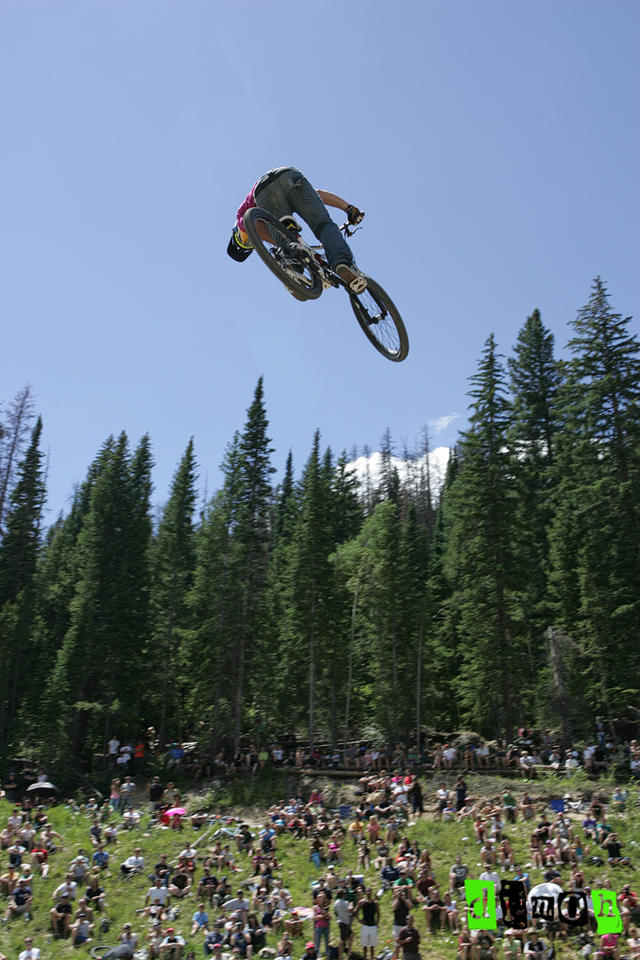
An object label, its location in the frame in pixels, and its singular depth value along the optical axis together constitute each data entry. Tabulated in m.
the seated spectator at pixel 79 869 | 16.83
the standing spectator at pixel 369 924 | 13.09
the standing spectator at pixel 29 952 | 13.70
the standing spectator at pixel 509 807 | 18.30
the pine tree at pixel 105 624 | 34.18
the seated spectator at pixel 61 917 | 15.08
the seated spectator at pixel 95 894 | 15.88
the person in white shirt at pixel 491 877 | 14.31
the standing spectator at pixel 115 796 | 22.74
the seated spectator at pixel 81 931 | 14.73
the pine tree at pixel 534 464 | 31.45
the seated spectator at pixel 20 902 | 15.77
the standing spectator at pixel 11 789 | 27.00
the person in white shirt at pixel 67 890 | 15.94
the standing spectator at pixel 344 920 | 13.30
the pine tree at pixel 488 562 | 28.55
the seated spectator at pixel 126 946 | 13.78
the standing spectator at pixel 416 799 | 19.94
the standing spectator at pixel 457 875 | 14.84
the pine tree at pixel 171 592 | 37.84
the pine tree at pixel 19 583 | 35.94
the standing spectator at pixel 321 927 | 13.16
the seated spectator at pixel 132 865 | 17.78
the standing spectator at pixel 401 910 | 13.04
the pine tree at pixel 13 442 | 41.72
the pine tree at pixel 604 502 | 25.47
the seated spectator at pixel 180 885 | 16.45
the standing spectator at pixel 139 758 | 29.50
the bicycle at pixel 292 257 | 8.35
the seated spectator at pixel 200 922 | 14.72
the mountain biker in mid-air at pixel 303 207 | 8.36
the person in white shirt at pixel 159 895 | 15.88
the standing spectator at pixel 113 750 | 30.14
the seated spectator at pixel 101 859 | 18.05
